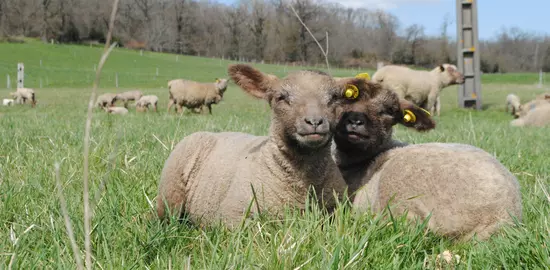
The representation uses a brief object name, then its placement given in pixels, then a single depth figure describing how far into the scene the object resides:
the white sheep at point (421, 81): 15.35
